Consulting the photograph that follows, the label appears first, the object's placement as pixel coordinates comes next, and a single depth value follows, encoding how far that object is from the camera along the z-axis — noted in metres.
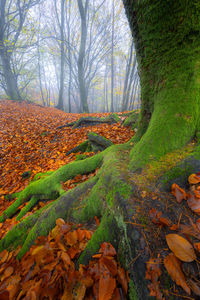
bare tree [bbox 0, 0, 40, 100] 11.28
